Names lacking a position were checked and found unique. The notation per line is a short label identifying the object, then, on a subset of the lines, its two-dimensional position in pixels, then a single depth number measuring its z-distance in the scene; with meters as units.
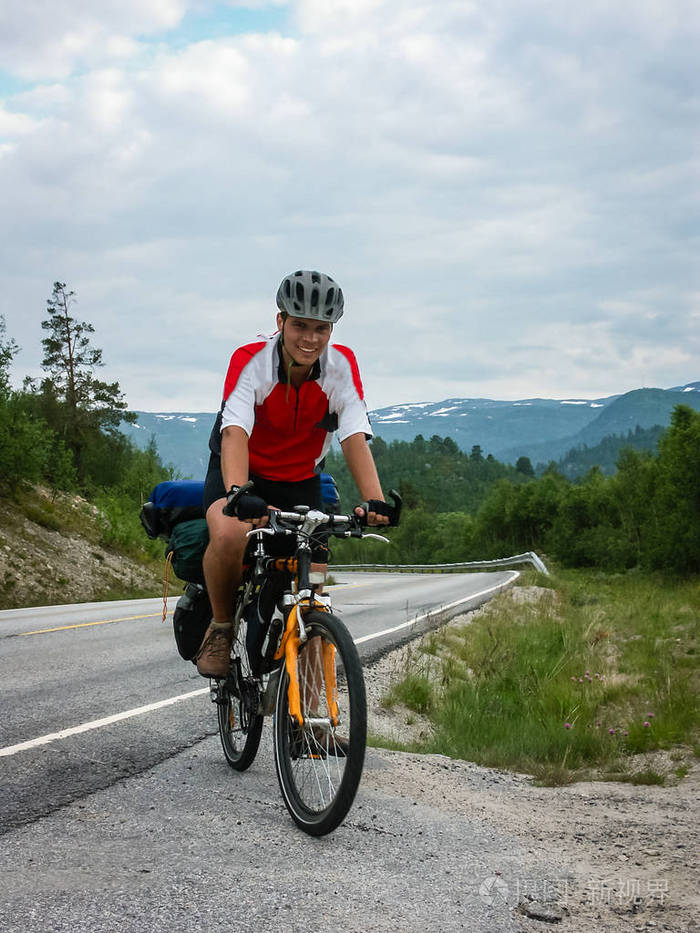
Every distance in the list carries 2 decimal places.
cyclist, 3.82
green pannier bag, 4.30
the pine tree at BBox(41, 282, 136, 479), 39.81
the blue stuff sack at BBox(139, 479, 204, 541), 4.46
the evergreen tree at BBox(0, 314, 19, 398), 22.50
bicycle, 3.17
